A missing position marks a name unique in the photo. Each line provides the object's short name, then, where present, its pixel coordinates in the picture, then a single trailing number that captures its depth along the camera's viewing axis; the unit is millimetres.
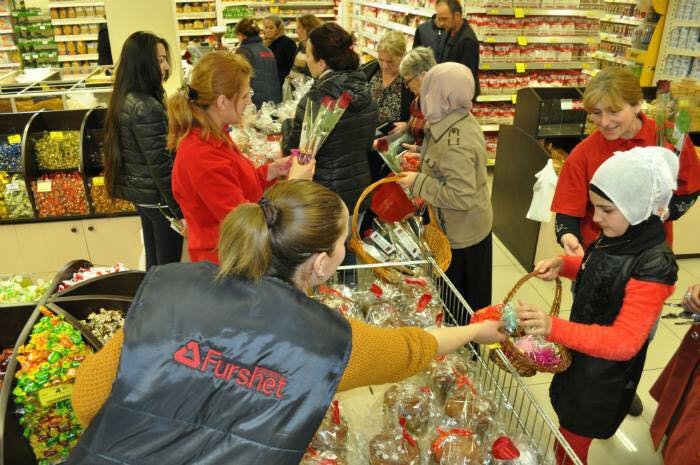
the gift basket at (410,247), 2334
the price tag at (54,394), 1756
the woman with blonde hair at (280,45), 6488
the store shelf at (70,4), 10306
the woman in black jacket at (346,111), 2953
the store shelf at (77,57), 10805
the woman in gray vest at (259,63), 5371
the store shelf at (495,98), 6613
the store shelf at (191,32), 10859
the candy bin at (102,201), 4230
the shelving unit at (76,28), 10461
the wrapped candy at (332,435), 1640
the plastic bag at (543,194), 3909
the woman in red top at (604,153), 2442
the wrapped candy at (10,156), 4105
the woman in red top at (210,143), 2377
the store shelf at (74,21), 10469
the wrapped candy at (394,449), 1575
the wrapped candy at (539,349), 1755
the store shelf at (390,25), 8016
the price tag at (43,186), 4125
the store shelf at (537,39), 6297
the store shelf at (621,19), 7710
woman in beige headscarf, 2623
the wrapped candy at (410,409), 1724
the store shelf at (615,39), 7816
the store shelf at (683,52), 5300
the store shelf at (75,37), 10627
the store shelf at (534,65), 6512
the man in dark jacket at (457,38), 5418
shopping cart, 1590
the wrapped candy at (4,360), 2083
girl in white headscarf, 1691
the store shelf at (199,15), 10758
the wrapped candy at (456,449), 1532
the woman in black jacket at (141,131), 2988
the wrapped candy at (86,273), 2291
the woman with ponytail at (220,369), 1184
